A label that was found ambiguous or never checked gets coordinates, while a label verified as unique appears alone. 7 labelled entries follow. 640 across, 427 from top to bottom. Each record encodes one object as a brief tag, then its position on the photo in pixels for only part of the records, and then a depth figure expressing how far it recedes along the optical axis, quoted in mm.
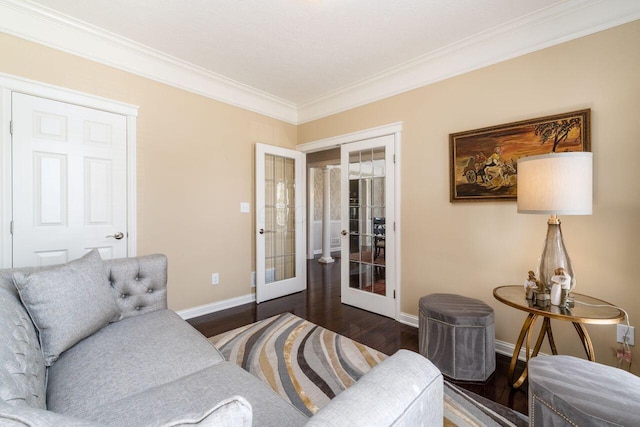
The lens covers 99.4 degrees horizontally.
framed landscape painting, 1948
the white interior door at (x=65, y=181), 2080
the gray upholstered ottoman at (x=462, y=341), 1866
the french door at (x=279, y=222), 3498
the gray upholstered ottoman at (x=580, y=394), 959
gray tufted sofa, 640
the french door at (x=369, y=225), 2982
